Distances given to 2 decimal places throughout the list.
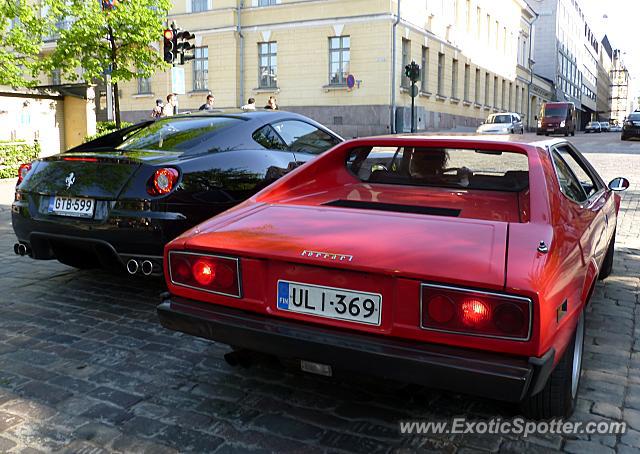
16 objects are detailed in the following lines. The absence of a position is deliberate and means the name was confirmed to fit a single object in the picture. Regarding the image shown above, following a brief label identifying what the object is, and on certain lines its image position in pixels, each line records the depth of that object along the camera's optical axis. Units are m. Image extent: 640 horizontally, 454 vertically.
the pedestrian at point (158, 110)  16.98
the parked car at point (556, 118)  38.84
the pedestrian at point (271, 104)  16.85
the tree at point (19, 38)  15.75
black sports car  4.00
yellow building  27.00
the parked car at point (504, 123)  28.48
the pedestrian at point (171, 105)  15.62
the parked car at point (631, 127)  31.83
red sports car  2.15
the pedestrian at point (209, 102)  16.39
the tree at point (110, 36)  15.92
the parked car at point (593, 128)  62.53
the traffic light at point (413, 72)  19.97
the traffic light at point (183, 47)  13.59
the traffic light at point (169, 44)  13.50
